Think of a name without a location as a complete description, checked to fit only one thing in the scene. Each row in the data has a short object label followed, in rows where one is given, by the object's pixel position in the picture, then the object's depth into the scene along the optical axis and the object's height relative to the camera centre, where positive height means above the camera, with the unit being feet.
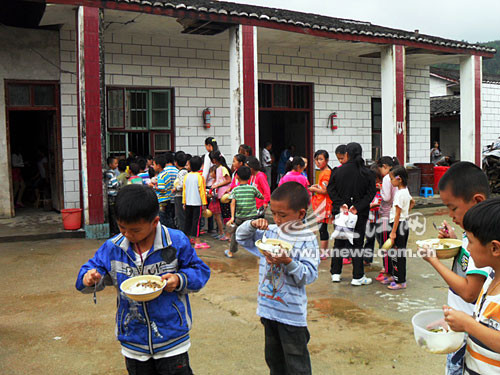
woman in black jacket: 19.92 -1.53
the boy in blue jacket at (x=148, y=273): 8.04 -1.92
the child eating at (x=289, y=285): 9.51 -2.42
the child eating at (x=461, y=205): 7.51 -0.80
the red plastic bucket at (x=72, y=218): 30.04 -3.31
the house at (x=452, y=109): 63.93 +6.53
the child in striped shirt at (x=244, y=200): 23.90 -1.88
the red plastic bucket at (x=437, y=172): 47.05 -1.38
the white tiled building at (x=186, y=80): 29.91 +6.24
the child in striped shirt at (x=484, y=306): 6.35 -1.96
